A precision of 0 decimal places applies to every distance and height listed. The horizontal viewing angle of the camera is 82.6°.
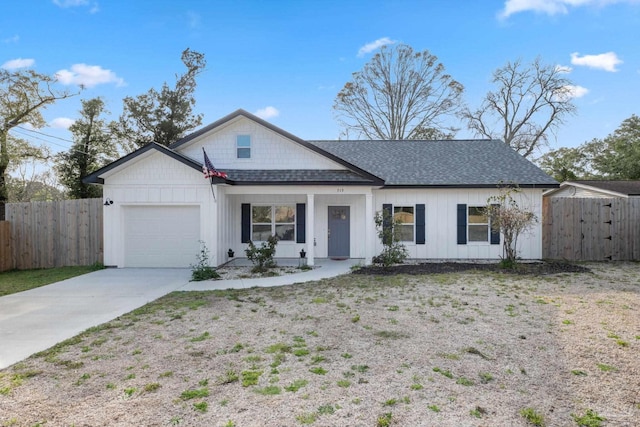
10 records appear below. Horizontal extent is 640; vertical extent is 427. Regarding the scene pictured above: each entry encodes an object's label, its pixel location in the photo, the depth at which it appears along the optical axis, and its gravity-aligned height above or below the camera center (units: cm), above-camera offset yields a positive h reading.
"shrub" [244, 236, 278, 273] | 1095 -117
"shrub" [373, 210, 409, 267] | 1129 -79
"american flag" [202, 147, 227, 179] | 1080 +134
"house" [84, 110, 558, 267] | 1160 +61
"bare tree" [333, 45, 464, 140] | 2712 +921
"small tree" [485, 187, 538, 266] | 1078 -13
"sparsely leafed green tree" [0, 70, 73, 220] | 2136 +716
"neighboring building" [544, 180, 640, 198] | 1769 +136
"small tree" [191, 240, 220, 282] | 994 -151
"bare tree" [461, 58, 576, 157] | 2698 +842
